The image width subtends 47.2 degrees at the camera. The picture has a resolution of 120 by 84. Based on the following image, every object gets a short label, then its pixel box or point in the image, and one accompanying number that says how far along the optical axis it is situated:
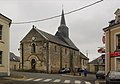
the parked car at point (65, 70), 30.78
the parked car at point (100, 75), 18.81
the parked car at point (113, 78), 10.79
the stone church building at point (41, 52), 30.69
